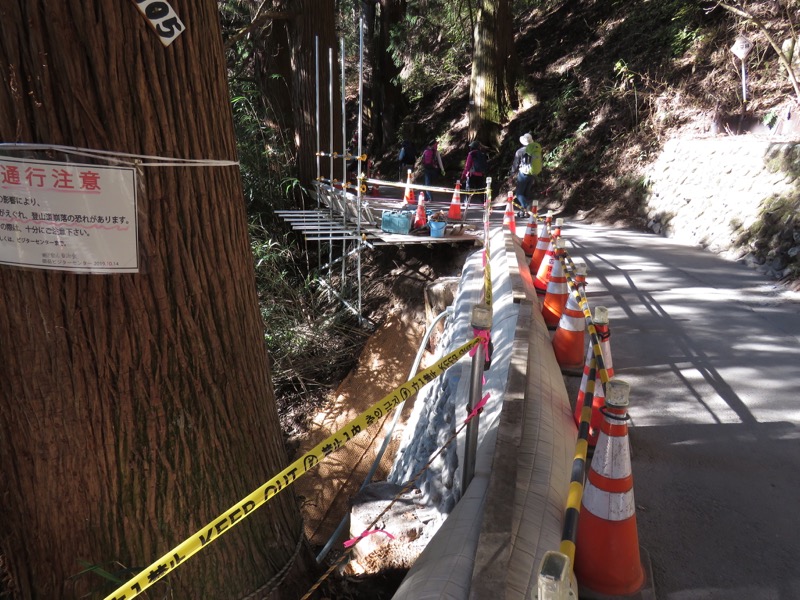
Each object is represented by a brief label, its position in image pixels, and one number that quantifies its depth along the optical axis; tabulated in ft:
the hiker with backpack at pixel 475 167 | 46.19
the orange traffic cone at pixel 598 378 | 11.51
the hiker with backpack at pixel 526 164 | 38.22
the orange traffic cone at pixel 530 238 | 27.17
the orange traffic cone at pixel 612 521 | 7.79
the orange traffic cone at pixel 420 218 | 31.94
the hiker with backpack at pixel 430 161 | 52.90
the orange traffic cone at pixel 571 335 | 15.23
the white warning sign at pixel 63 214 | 6.09
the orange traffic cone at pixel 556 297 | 17.90
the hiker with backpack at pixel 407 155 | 58.59
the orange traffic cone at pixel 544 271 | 20.36
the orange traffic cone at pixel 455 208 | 38.12
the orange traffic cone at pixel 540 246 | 23.69
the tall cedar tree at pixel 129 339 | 5.94
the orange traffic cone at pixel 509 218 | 29.58
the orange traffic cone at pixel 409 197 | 42.39
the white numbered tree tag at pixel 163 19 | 6.12
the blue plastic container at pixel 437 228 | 30.48
